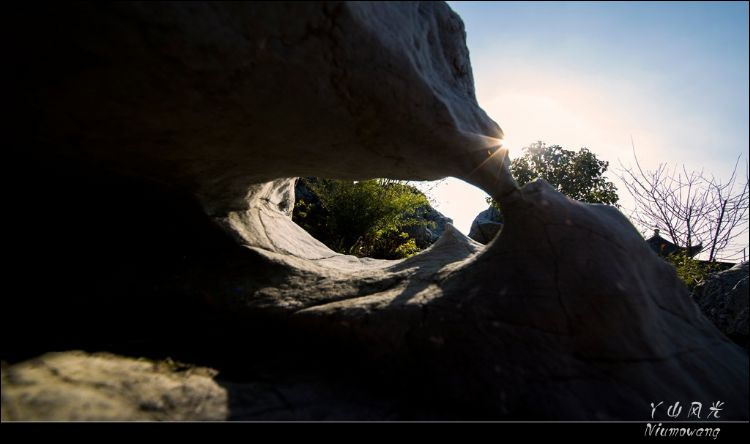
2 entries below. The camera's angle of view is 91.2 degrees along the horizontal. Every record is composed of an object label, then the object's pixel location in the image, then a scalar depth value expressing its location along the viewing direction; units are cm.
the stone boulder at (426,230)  1131
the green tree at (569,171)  1165
